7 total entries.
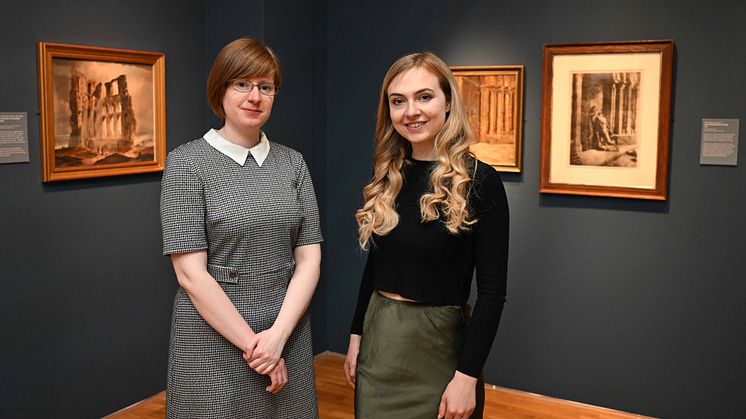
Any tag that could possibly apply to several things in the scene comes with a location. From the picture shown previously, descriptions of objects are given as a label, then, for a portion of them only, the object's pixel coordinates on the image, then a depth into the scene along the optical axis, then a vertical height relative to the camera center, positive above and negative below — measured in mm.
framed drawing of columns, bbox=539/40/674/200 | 3783 +257
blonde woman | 1971 -264
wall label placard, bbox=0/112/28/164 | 3252 +93
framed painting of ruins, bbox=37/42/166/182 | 3447 +241
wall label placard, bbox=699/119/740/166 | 3633 +134
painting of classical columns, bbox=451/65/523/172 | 4137 +316
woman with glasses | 2168 -283
